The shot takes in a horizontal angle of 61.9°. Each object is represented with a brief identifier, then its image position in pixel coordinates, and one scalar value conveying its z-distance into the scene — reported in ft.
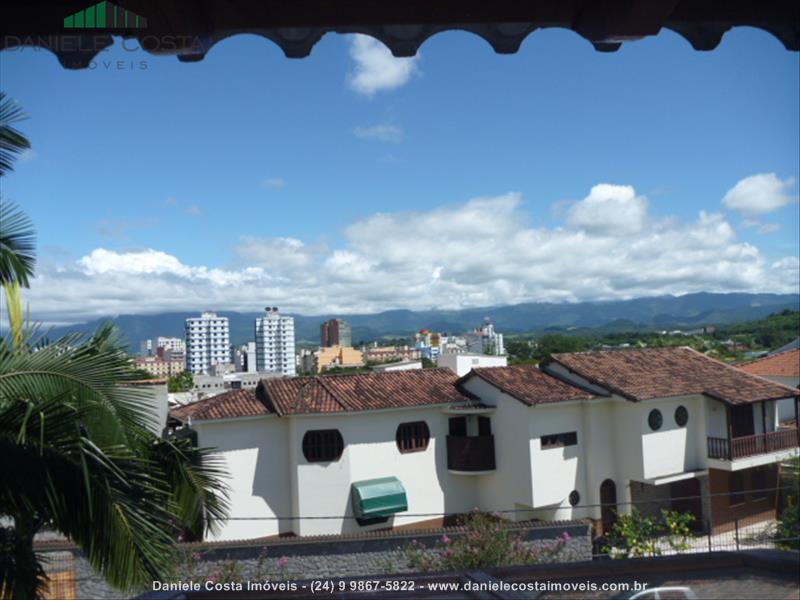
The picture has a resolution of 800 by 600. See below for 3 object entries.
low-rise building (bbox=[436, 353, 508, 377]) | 71.64
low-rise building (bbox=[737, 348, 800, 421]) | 71.20
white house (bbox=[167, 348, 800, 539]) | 54.85
